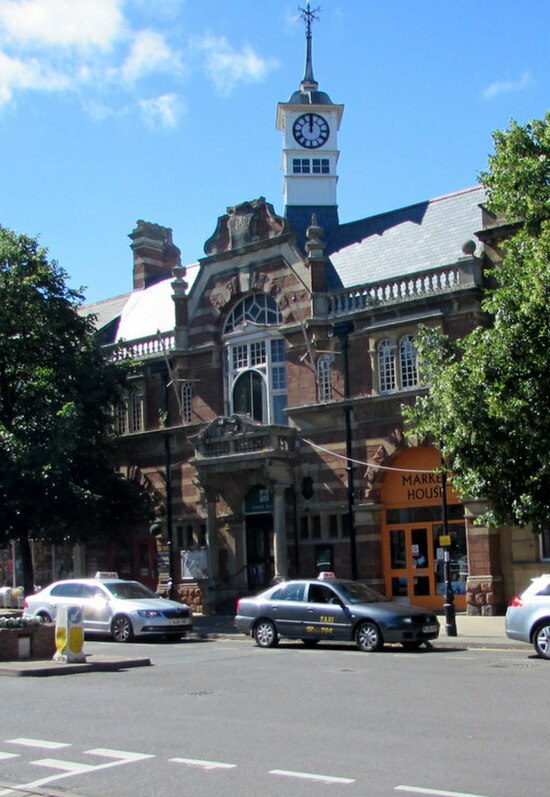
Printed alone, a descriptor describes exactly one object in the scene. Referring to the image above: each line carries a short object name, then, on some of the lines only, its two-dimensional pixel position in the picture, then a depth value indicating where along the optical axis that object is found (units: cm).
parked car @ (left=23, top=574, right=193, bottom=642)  2342
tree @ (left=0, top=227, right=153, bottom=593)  2989
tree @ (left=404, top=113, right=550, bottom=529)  1909
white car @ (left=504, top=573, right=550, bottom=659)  1748
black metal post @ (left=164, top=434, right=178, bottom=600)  3431
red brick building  2875
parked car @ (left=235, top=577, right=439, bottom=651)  1952
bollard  1748
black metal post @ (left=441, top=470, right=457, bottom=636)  2270
